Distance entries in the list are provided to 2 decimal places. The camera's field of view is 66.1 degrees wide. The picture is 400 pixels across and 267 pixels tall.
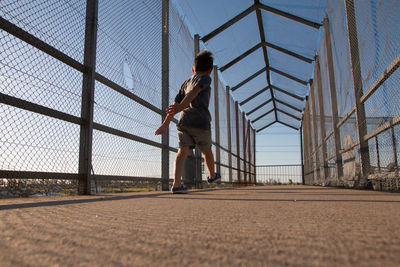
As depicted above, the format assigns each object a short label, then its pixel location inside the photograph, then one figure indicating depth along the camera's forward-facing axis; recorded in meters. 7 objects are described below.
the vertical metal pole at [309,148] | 10.41
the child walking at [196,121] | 2.42
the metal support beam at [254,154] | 15.81
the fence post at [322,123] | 6.56
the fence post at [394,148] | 2.38
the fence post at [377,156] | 2.78
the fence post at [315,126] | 8.29
